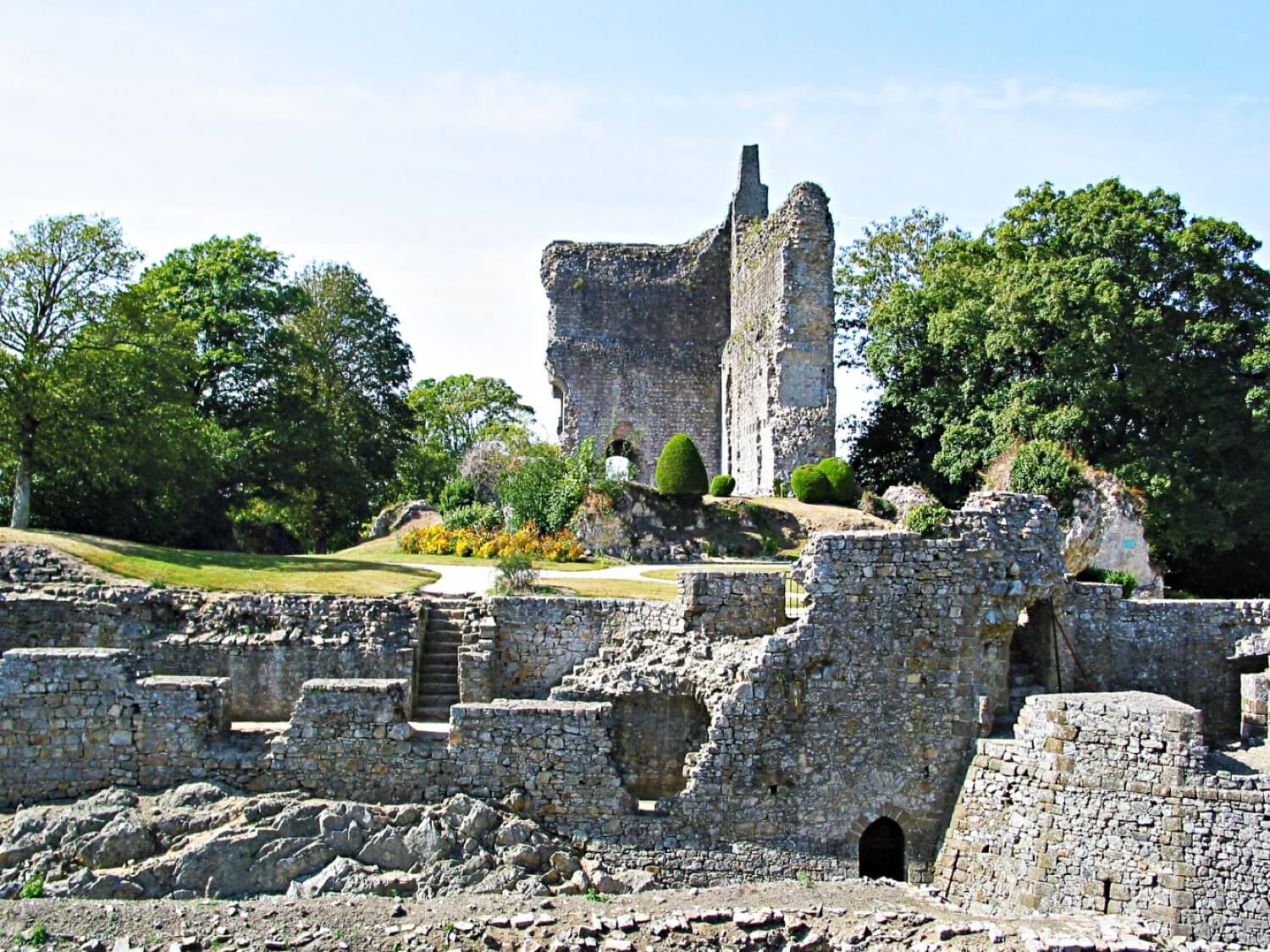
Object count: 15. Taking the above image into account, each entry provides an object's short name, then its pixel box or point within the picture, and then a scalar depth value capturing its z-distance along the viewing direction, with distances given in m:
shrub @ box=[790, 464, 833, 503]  28.28
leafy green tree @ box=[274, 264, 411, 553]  29.45
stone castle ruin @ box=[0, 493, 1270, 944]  13.49
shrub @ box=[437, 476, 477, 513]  30.19
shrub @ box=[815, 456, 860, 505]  28.48
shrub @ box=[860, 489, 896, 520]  28.59
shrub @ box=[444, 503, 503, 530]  26.67
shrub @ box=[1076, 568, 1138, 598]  20.27
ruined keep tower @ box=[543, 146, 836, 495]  38.94
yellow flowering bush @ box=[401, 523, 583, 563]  24.23
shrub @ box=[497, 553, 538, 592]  18.95
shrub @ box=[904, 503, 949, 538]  15.40
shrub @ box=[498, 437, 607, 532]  25.97
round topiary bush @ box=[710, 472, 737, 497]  32.53
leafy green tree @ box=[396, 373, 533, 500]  49.03
